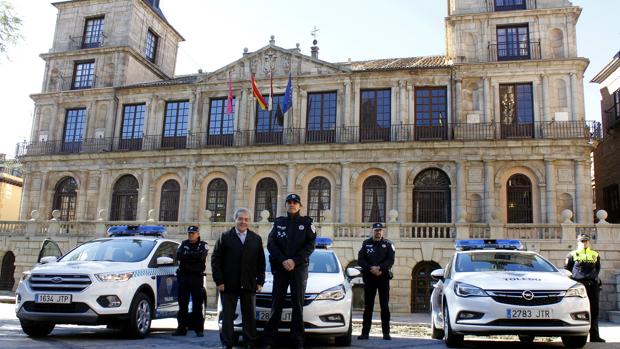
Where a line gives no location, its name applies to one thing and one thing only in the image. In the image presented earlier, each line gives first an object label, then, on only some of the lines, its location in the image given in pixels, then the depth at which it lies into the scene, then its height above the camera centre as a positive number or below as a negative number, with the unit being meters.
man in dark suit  7.23 -0.35
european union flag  26.17 +6.94
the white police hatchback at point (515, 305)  7.54 -0.66
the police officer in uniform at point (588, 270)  10.11 -0.19
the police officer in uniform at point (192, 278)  9.93 -0.61
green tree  15.09 +5.72
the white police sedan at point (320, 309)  7.91 -0.87
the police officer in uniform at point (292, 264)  7.28 -0.21
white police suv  8.48 -0.76
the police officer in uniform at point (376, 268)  10.02 -0.30
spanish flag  26.01 +6.99
